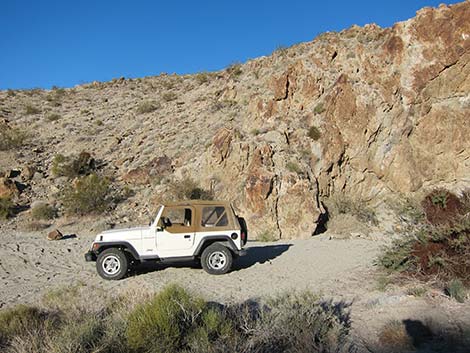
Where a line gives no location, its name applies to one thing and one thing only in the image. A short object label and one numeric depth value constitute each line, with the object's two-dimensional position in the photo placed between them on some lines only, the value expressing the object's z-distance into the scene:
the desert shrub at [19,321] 5.52
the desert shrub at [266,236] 16.14
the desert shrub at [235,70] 32.45
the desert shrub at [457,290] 6.79
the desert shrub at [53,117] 34.09
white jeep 10.22
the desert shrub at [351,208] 17.88
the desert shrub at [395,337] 5.46
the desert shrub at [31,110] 35.72
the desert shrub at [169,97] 35.16
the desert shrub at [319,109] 20.30
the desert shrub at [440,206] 9.74
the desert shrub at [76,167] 24.26
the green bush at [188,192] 19.30
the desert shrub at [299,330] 5.19
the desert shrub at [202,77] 38.50
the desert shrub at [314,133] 19.73
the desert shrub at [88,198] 19.92
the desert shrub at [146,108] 32.97
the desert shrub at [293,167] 17.88
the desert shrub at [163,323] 4.84
